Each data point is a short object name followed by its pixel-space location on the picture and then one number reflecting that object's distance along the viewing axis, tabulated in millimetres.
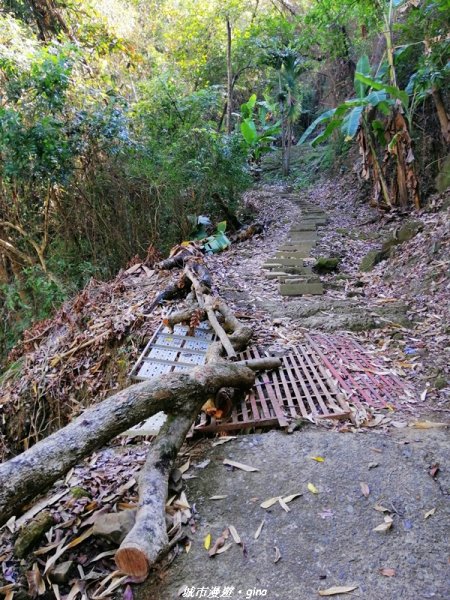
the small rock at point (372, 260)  6379
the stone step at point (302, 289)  5505
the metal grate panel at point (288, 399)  2820
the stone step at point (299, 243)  7348
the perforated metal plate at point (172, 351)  3656
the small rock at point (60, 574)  1759
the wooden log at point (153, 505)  1627
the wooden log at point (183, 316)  4176
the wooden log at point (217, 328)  3535
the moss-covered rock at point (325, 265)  6449
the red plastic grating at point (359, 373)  3064
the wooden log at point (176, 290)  4957
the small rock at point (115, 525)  1843
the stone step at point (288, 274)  6051
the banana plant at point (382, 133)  7363
